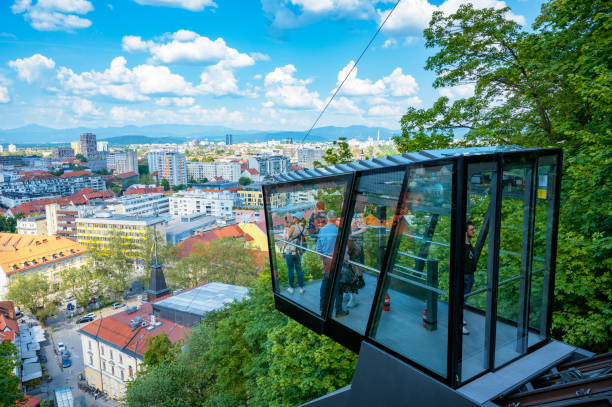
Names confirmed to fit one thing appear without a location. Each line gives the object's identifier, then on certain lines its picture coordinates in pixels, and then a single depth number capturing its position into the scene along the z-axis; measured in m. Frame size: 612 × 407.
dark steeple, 46.69
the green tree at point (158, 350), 26.03
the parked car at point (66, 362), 40.72
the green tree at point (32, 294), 47.12
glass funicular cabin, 3.79
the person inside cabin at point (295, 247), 6.66
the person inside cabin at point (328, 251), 5.62
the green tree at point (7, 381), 13.89
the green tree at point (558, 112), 7.75
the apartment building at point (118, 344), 34.53
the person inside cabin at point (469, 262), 3.93
